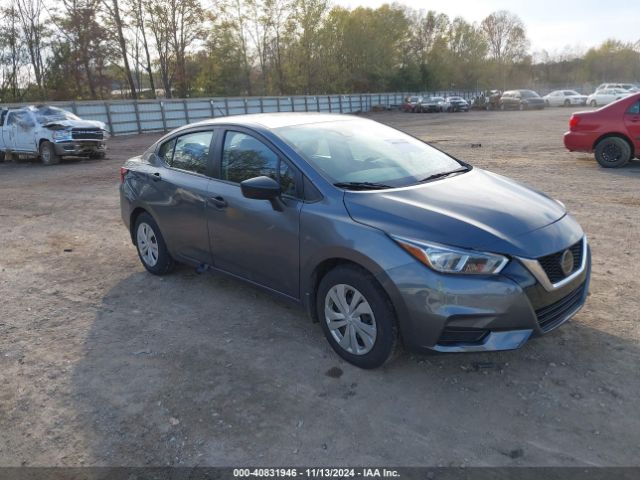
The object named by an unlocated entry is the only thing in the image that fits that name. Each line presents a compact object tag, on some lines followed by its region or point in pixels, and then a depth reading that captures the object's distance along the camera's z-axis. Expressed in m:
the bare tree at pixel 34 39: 35.97
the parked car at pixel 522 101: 45.94
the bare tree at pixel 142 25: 41.75
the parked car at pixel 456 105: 48.16
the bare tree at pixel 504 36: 93.53
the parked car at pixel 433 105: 47.78
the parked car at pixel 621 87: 42.05
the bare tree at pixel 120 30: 38.89
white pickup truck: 16.69
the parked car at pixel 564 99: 46.99
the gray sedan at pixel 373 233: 2.97
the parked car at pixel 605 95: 40.69
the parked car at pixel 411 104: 49.08
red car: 10.51
